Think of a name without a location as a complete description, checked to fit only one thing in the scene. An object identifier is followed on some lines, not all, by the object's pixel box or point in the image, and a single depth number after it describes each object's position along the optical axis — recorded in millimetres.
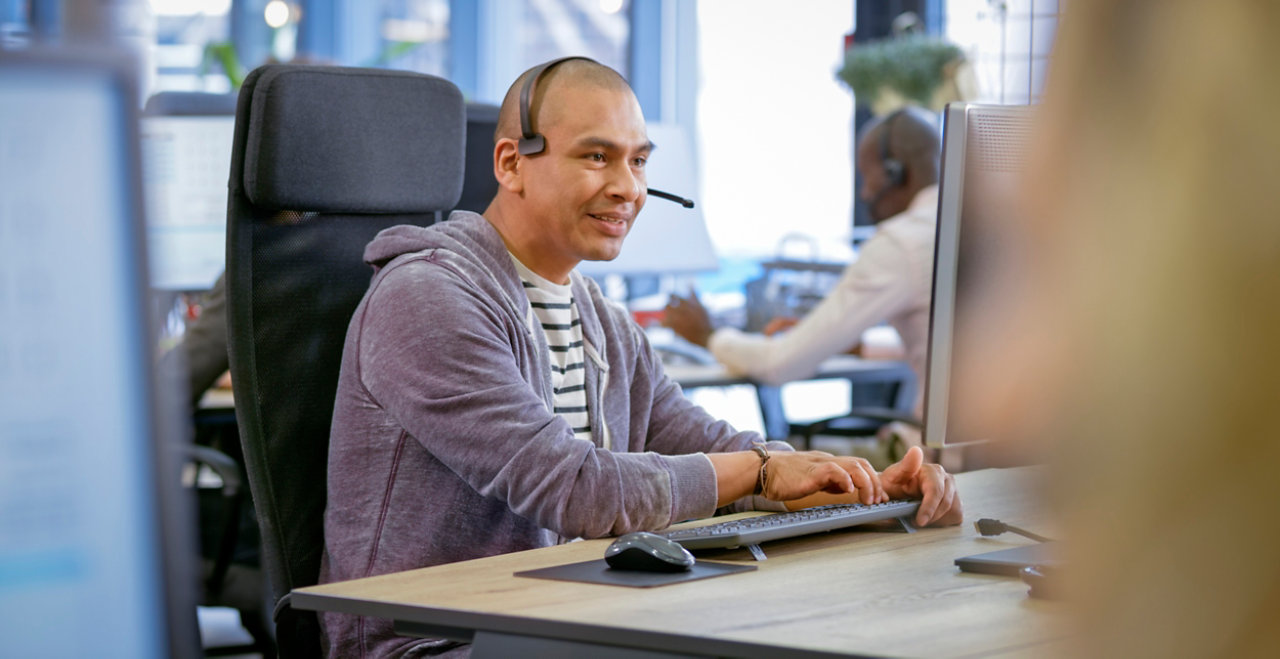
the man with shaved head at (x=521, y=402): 3655
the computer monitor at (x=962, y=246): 3538
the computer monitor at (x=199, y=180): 5607
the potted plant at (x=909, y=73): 6977
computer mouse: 3387
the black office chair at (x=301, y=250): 3856
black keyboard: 3488
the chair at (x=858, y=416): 5553
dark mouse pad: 3356
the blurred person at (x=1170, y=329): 1094
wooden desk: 3136
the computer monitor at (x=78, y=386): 995
